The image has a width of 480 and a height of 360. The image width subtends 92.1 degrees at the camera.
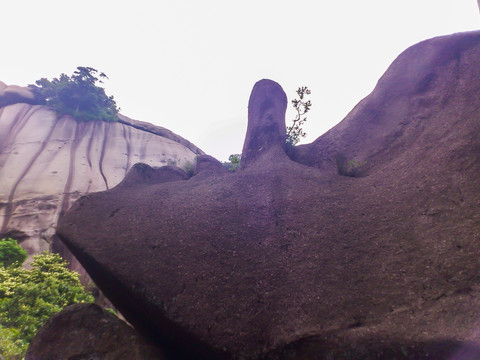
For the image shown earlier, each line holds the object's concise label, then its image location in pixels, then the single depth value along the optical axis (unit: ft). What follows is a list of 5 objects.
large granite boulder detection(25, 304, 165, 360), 13.21
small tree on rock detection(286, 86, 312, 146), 43.45
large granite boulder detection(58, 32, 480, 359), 10.21
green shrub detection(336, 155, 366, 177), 25.13
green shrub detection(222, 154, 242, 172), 41.05
